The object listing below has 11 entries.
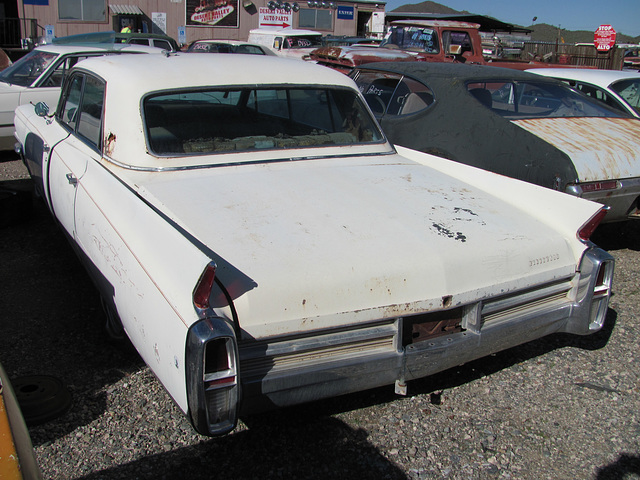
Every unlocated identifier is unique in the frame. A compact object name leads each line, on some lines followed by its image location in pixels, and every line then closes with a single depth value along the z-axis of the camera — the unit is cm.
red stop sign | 1666
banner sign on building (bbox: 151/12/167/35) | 2452
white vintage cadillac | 220
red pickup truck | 1163
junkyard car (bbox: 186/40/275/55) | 1634
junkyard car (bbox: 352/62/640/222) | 452
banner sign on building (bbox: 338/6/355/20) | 2828
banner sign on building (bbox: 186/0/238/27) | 2511
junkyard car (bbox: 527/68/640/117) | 719
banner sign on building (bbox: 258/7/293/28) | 2636
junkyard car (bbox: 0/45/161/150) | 711
